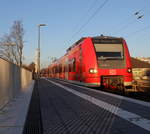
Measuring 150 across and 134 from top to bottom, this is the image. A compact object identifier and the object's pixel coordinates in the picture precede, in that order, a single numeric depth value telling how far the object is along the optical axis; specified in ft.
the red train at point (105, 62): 28.02
